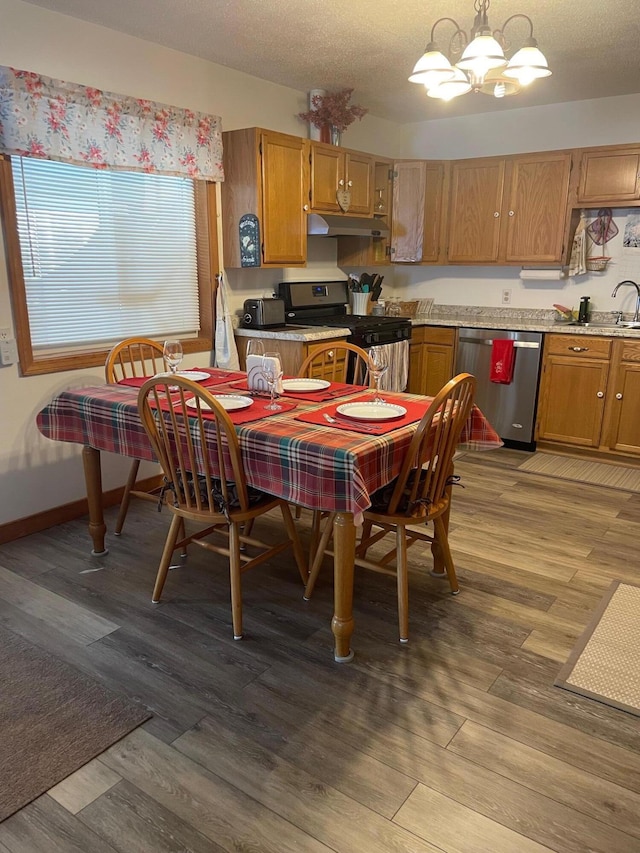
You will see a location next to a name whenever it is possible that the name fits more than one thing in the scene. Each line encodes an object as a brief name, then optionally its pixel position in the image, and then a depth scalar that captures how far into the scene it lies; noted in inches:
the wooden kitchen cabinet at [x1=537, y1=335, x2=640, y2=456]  168.7
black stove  176.1
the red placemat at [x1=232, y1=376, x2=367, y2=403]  104.7
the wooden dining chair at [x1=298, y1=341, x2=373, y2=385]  162.1
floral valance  113.7
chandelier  86.0
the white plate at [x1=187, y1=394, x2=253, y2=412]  95.2
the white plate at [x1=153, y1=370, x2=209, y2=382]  116.1
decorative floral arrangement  172.4
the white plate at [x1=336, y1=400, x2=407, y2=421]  90.2
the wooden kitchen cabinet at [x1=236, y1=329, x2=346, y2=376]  159.2
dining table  76.9
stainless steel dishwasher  181.9
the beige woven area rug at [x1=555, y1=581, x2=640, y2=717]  81.6
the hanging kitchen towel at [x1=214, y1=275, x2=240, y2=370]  161.3
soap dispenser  188.0
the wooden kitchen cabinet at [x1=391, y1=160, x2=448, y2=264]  201.2
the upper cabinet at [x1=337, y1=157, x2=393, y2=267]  199.2
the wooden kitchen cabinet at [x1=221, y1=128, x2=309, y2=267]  152.9
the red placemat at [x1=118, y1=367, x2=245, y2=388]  115.0
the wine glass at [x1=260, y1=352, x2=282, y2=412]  101.2
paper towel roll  192.5
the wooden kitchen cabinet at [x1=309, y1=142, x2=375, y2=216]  170.1
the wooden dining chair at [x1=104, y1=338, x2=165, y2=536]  120.6
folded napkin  102.0
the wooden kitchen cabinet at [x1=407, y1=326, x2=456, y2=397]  199.5
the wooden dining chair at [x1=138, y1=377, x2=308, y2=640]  84.9
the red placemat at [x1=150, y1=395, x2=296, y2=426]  90.0
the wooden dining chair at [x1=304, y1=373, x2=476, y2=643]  87.4
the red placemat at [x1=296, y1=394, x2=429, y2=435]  85.7
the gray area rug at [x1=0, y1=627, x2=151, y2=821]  67.6
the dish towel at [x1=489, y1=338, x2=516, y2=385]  183.8
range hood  170.9
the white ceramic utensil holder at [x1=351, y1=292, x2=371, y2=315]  202.2
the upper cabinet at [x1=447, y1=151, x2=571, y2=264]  183.6
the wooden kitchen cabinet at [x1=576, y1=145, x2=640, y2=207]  171.2
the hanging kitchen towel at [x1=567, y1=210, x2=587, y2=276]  187.0
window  122.2
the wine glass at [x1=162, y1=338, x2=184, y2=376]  107.9
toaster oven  165.9
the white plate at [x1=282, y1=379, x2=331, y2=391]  109.8
